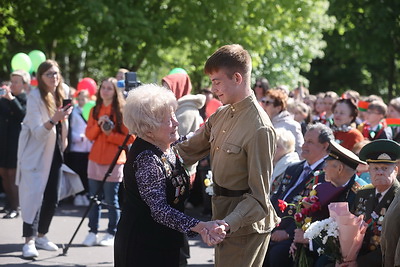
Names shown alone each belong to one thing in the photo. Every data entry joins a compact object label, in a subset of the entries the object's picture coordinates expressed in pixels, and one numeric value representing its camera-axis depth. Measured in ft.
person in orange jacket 47.19
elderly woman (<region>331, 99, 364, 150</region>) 48.56
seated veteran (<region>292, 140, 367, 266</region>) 33.03
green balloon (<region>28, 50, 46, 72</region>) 67.62
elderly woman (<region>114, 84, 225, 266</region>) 23.43
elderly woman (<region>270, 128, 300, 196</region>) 39.57
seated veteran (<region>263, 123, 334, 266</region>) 35.23
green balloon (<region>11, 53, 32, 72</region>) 62.80
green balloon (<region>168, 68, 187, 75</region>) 44.89
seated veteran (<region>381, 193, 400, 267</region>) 24.48
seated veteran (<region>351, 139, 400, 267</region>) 29.14
